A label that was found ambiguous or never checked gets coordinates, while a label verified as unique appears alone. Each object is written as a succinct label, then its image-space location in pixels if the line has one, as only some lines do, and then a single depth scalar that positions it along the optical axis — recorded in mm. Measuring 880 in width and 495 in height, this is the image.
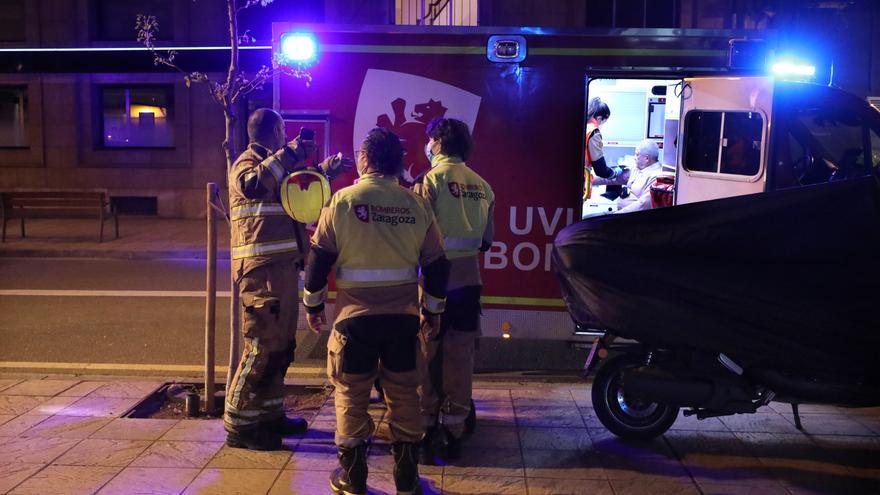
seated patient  8641
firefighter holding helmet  4695
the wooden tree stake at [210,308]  5380
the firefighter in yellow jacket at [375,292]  3951
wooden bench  14180
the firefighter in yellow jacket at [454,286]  4652
